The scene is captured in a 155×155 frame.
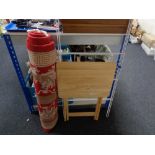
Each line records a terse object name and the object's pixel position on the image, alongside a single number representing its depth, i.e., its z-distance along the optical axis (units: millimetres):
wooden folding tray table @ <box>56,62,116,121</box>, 1155
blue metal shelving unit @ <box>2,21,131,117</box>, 1137
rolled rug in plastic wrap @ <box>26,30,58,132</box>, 920
